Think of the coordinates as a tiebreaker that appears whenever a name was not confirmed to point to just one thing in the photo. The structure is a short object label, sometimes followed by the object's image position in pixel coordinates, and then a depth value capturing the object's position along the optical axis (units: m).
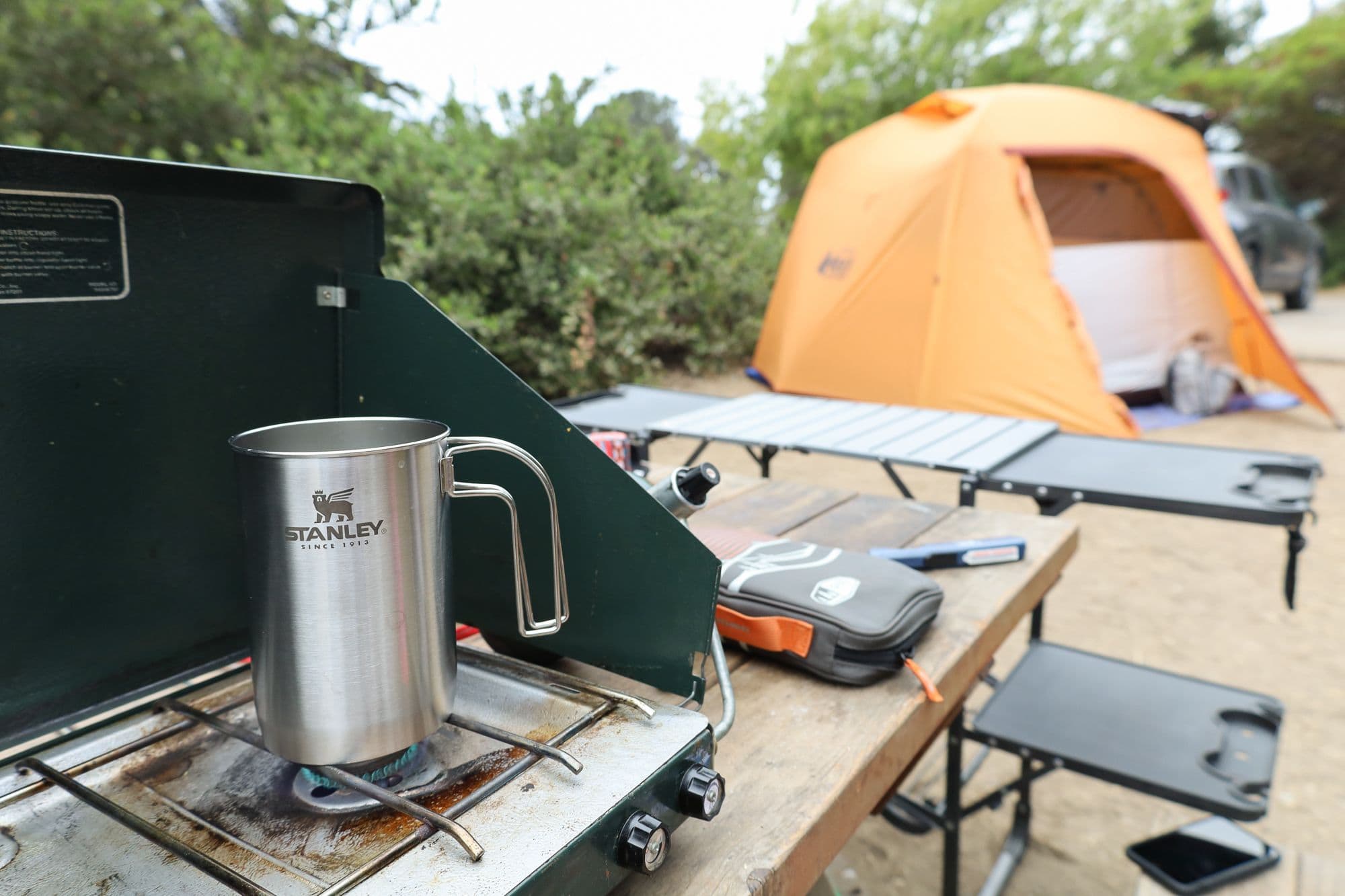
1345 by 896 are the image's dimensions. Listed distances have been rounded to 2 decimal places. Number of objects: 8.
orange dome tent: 5.11
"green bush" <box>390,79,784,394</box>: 4.92
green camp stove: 0.60
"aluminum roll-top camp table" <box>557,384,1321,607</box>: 1.81
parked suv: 9.02
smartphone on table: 1.36
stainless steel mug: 0.60
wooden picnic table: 0.69
